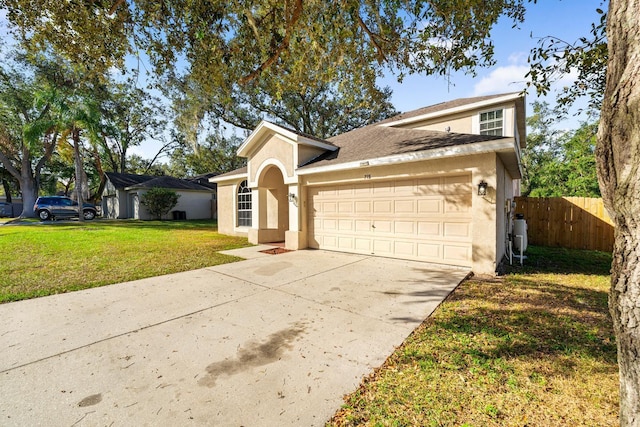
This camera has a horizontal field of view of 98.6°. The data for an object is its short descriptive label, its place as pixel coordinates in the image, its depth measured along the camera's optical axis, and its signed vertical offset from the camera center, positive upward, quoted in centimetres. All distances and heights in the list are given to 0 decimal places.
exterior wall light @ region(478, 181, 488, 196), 654 +48
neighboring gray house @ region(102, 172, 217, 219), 2597 +148
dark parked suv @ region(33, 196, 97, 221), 2208 +34
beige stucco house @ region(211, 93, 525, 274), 680 +79
